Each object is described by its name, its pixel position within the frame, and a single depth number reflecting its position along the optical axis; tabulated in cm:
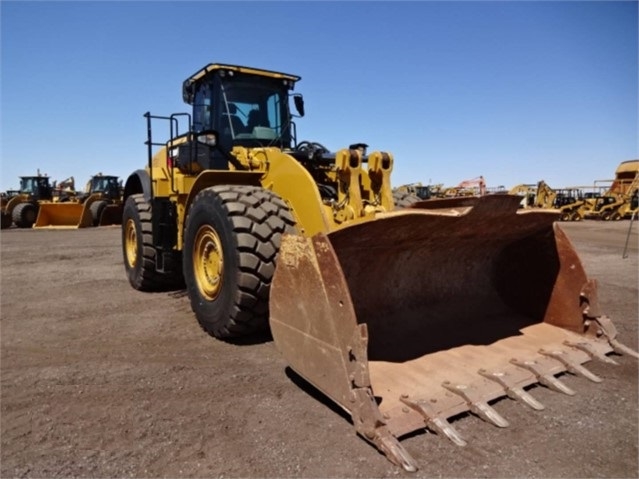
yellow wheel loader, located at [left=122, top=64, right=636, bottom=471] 295
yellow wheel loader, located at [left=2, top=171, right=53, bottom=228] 2380
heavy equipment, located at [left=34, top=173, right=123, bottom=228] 2219
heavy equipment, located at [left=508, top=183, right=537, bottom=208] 2539
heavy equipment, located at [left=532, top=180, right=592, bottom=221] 2492
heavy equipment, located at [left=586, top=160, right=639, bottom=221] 2475
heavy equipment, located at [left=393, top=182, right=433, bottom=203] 3236
